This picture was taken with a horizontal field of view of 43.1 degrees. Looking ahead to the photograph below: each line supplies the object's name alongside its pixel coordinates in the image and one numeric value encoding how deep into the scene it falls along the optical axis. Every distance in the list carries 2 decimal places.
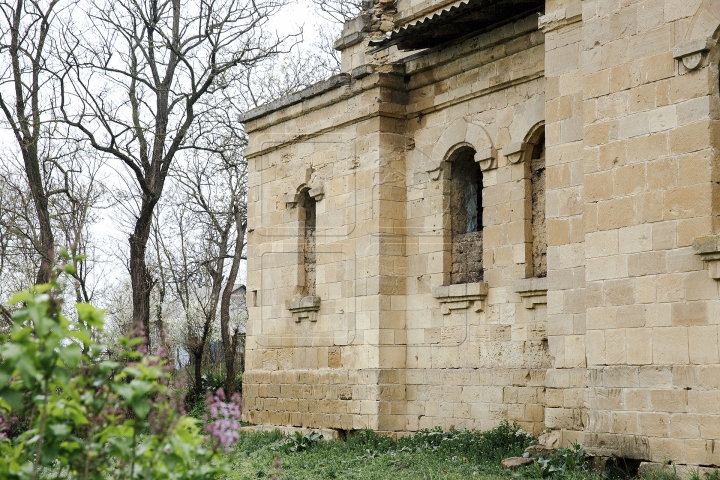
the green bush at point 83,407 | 4.16
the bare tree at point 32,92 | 20.03
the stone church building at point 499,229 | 8.64
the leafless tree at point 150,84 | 19.86
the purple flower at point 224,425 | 4.62
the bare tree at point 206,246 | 24.53
